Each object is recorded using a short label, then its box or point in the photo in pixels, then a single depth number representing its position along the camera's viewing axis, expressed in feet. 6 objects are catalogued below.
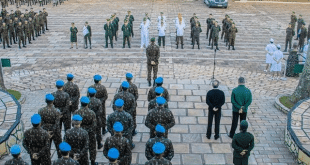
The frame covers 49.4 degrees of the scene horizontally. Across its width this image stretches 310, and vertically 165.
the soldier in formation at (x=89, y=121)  22.31
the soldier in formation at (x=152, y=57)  36.35
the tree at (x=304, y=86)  32.50
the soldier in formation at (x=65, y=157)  17.19
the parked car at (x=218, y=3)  94.02
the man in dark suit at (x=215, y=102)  25.71
